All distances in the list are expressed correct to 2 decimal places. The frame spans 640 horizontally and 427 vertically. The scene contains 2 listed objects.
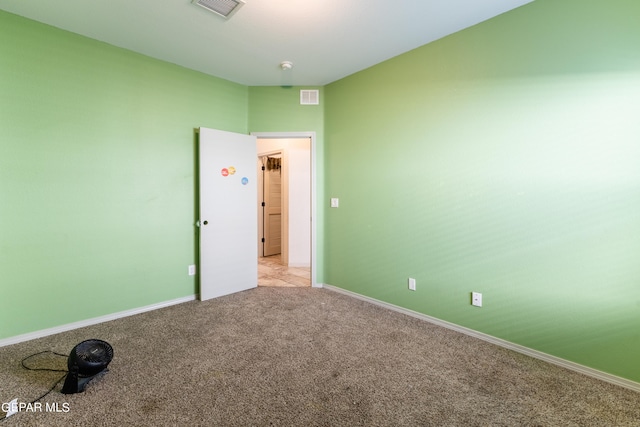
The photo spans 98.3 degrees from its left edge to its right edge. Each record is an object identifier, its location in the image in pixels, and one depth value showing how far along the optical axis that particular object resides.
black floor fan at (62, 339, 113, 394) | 1.66
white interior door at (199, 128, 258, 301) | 3.22
